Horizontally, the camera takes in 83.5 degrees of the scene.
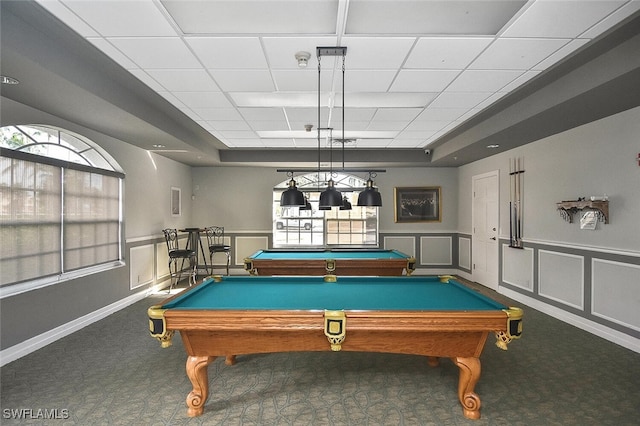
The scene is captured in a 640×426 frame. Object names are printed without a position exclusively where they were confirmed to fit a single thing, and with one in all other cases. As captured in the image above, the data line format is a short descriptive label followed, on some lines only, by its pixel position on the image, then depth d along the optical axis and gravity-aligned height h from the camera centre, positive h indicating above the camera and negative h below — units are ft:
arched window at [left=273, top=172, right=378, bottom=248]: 26.32 -1.06
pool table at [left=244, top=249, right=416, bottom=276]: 14.16 -2.14
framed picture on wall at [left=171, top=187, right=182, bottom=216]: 22.39 +0.61
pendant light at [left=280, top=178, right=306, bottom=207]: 11.17 +0.42
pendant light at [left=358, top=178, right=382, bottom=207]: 11.57 +0.45
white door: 20.36 -1.05
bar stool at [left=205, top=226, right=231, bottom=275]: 24.81 -1.85
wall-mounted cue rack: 17.92 +0.59
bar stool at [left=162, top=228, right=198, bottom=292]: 19.94 -2.48
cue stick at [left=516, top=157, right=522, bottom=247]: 17.99 +0.58
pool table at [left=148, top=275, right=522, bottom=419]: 7.15 -2.23
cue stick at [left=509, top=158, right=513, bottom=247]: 18.53 +0.49
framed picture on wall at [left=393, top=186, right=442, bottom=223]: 25.71 +0.58
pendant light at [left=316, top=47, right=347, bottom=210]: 10.85 +0.42
